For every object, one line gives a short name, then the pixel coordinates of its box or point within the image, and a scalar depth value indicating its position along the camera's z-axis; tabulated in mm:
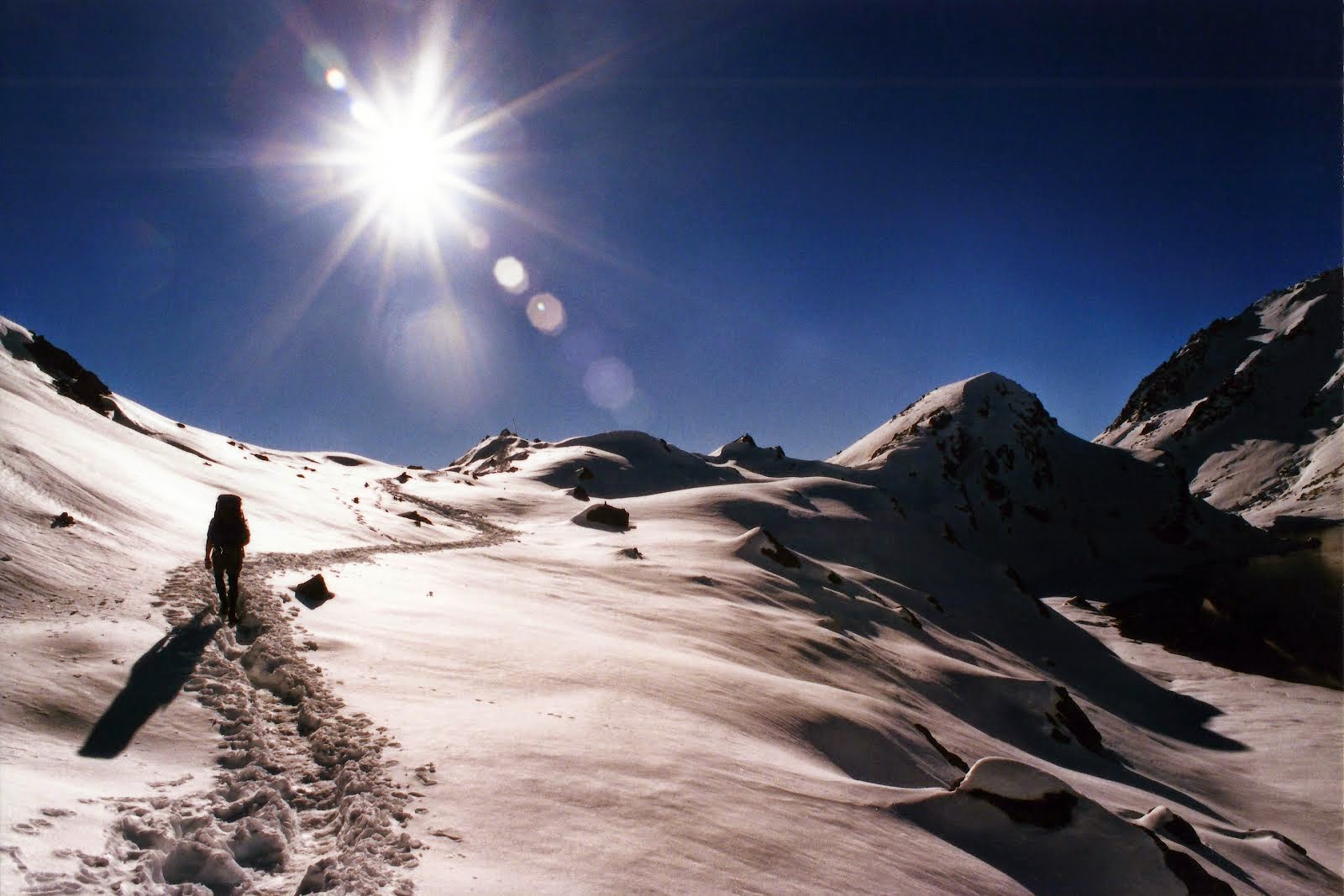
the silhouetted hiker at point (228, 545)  10562
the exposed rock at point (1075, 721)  25297
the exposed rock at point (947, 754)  13297
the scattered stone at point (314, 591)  12663
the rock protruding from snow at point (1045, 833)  7602
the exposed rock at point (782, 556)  34031
